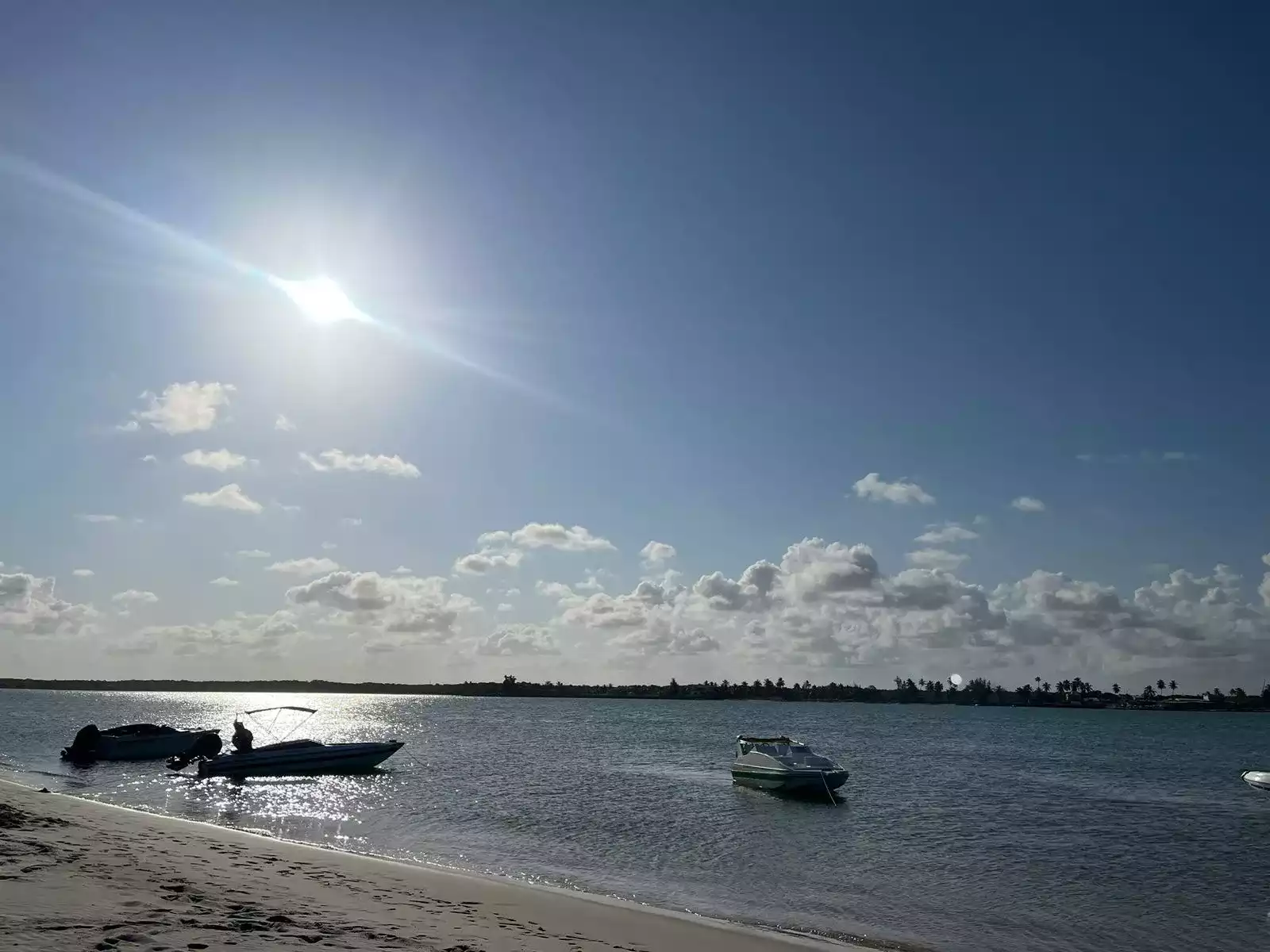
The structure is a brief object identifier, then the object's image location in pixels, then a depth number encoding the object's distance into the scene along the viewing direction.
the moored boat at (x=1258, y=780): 46.53
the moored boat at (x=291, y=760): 53.44
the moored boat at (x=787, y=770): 46.56
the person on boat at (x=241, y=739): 54.69
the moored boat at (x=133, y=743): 61.19
